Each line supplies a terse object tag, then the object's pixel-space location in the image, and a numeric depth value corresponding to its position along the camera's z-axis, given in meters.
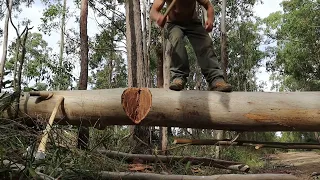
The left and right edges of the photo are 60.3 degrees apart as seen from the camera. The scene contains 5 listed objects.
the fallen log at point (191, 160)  3.80
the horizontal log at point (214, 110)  2.53
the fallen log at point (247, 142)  3.17
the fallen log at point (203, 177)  2.68
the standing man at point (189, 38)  2.91
